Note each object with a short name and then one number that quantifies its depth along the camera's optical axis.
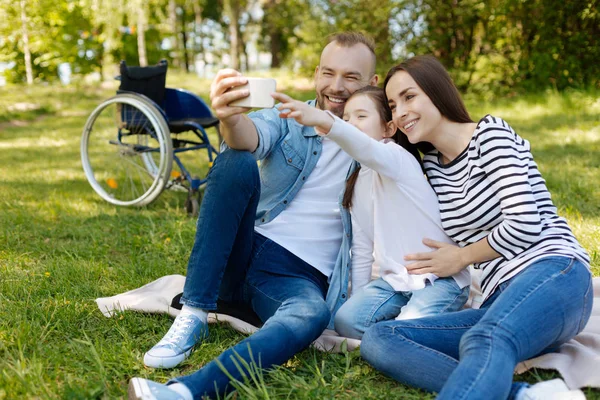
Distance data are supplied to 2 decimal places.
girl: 1.97
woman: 1.53
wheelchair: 3.73
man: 1.81
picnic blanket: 1.73
